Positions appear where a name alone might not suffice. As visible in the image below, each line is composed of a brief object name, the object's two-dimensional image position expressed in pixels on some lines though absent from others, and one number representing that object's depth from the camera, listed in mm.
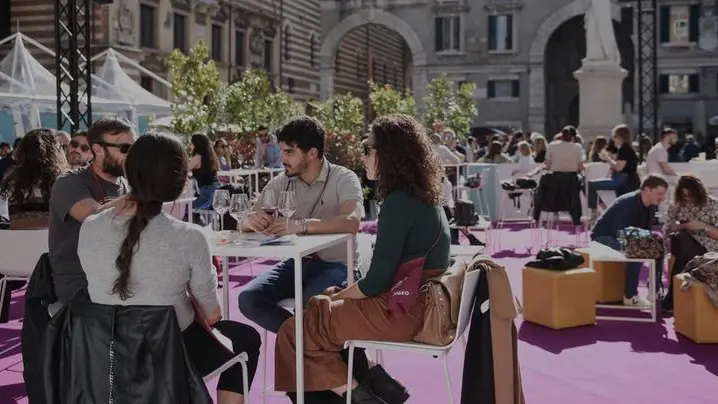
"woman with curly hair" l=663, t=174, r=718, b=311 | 6844
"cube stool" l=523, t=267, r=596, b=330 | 6633
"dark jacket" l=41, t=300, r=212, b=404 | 3059
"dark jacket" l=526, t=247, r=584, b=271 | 6773
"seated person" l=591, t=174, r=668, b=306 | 7355
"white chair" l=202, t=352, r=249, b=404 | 3482
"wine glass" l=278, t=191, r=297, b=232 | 4359
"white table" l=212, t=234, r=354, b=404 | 3795
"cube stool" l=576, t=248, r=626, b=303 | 7605
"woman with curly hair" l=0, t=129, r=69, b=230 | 5590
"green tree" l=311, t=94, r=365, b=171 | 13773
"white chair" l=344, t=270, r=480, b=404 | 3699
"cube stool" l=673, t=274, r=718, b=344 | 6145
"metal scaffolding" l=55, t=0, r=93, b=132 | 11578
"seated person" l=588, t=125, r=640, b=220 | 11738
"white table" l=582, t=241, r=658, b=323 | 6922
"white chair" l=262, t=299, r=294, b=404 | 4527
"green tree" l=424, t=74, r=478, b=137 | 30953
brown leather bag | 3703
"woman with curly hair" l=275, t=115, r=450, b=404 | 3719
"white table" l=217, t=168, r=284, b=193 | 11633
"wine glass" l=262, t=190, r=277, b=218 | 4696
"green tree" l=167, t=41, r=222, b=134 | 18477
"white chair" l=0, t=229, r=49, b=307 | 5422
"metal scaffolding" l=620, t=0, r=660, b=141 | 37969
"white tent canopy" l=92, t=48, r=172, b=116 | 17812
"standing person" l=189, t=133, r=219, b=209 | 10117
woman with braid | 3119
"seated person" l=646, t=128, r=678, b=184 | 11867
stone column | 18594
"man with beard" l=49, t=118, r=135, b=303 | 4148
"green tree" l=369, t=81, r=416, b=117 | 27672
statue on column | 18188
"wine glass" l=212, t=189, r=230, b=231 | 4520
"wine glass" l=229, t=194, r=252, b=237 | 4355
